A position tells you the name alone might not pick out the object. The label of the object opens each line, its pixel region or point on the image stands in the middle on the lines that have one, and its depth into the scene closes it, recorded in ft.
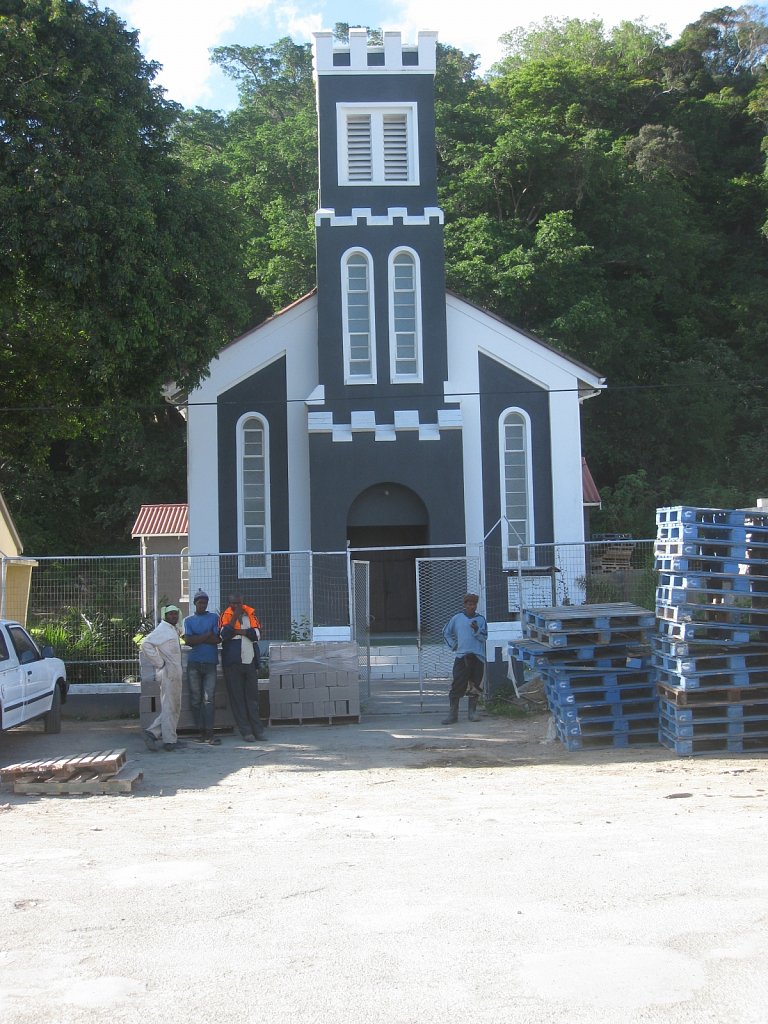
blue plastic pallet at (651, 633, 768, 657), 38.04
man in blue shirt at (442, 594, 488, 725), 48.57
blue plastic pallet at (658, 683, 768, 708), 37.76
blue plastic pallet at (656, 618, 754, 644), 37.91
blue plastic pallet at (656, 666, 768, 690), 37.55
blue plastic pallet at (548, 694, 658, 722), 40.57
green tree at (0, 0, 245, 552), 52.16
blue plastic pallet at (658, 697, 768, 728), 37.78
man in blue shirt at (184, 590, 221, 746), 44.93
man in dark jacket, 45.32
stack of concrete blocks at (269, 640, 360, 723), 49.96
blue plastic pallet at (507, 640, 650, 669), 40.93
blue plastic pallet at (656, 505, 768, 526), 38.50
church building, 71.31
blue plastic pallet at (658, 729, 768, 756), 37.83
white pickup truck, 41.68
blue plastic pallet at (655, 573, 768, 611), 37.93
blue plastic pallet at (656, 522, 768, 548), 38.22
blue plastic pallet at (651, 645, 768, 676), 37.76
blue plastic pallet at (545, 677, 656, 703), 40.42
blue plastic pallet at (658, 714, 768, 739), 37.76
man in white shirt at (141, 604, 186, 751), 43.14
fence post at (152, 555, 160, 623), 54.65
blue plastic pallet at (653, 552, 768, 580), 38.22
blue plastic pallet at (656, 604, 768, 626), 38.11
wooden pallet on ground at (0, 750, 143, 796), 34.24
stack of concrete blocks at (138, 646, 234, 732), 47.44
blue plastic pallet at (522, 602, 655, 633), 40.75
